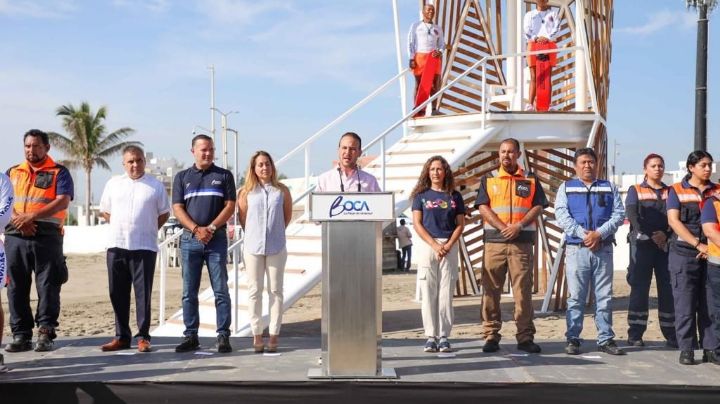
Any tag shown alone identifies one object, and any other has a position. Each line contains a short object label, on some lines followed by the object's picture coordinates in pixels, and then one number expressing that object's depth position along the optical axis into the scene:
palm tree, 46.19
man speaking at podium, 6.54
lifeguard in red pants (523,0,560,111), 10.88
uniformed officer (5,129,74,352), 6.47
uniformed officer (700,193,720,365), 5.92
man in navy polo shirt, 6.50
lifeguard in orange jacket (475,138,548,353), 6.57
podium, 5.32
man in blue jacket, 6.52
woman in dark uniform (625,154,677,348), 7.05
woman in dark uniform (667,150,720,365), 6.16
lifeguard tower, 9.64
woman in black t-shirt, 6.55
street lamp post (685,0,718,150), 15.42
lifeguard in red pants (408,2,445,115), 11.30
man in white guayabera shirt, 6.48
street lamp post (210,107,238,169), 45.94
